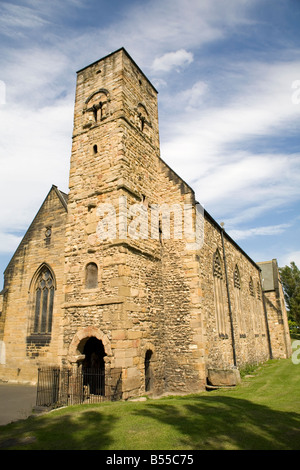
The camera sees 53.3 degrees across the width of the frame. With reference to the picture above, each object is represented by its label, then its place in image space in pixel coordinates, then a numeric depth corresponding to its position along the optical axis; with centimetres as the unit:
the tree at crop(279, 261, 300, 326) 4234
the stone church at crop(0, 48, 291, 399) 1121
